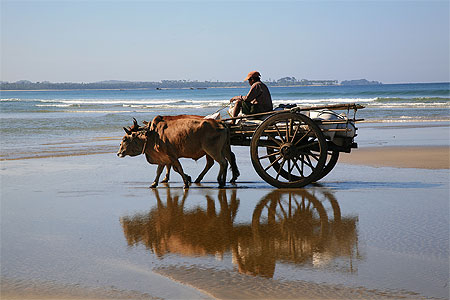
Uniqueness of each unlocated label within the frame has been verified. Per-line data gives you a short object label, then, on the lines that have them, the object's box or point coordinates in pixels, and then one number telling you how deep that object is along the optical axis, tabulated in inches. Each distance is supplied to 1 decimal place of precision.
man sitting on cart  792.3
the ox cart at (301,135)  740.0
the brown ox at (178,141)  768.9
